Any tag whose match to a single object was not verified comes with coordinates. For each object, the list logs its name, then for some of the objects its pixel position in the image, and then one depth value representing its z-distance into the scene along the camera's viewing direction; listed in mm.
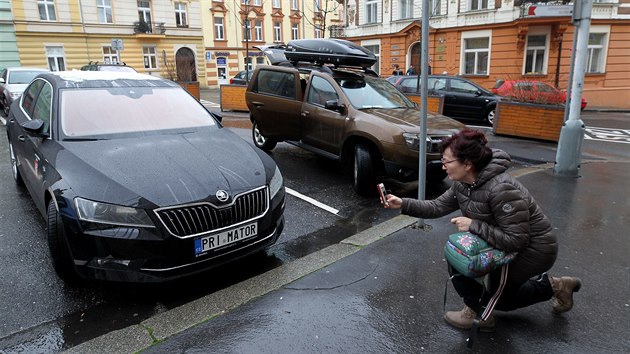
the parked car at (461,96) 13820
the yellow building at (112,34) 31516
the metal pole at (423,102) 4211
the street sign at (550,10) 7039
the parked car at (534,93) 10812
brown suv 5830
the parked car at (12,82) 13750
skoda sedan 3145
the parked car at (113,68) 15959
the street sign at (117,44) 19609
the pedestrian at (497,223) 2535
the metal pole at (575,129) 6812
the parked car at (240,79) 24881
